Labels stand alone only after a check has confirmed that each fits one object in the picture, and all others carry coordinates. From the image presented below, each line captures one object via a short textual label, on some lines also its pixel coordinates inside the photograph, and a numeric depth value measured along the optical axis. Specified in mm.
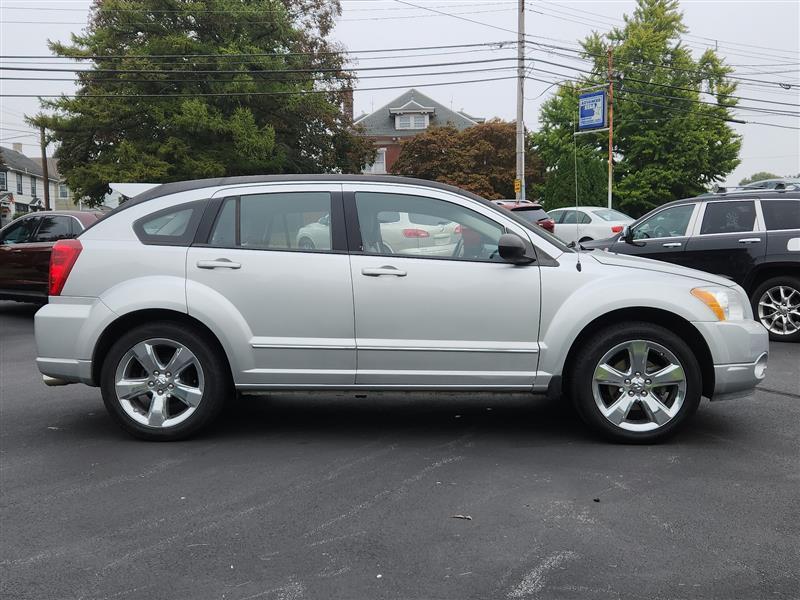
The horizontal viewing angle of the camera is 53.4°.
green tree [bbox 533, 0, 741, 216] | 48281
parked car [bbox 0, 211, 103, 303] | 12797
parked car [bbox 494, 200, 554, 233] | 14580
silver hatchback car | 5203
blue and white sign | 36719
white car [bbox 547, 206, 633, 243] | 20562
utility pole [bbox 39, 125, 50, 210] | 46188
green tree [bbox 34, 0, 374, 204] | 37406
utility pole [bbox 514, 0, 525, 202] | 30366
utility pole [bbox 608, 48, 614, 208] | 38894
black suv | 9625
